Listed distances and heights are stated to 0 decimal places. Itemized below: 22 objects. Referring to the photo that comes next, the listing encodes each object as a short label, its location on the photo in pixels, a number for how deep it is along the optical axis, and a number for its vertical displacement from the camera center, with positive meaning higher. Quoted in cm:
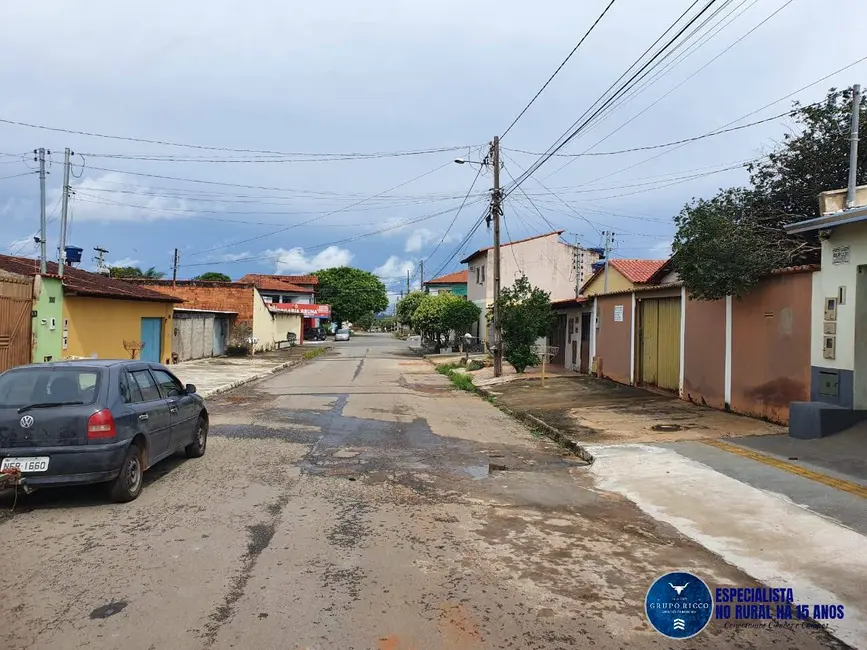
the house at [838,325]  909 +25
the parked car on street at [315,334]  7131 -23
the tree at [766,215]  1115 +248
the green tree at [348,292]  8675 +550
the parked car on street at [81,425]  611 -96
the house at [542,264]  4266 +487
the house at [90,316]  1641 +38
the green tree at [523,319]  2259 +60
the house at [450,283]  6512 +527
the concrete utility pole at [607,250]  3063 +420
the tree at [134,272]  5966 +533
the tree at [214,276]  7775 +664
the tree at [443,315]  4162 +131
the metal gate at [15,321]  1451 +12
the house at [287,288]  6844 +472
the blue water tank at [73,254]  2444 +279
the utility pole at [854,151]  952 +293
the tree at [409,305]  5253 +242
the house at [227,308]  3697 +143
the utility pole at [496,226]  2327 +401
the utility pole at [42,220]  1841 +314
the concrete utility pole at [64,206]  1998 +378
